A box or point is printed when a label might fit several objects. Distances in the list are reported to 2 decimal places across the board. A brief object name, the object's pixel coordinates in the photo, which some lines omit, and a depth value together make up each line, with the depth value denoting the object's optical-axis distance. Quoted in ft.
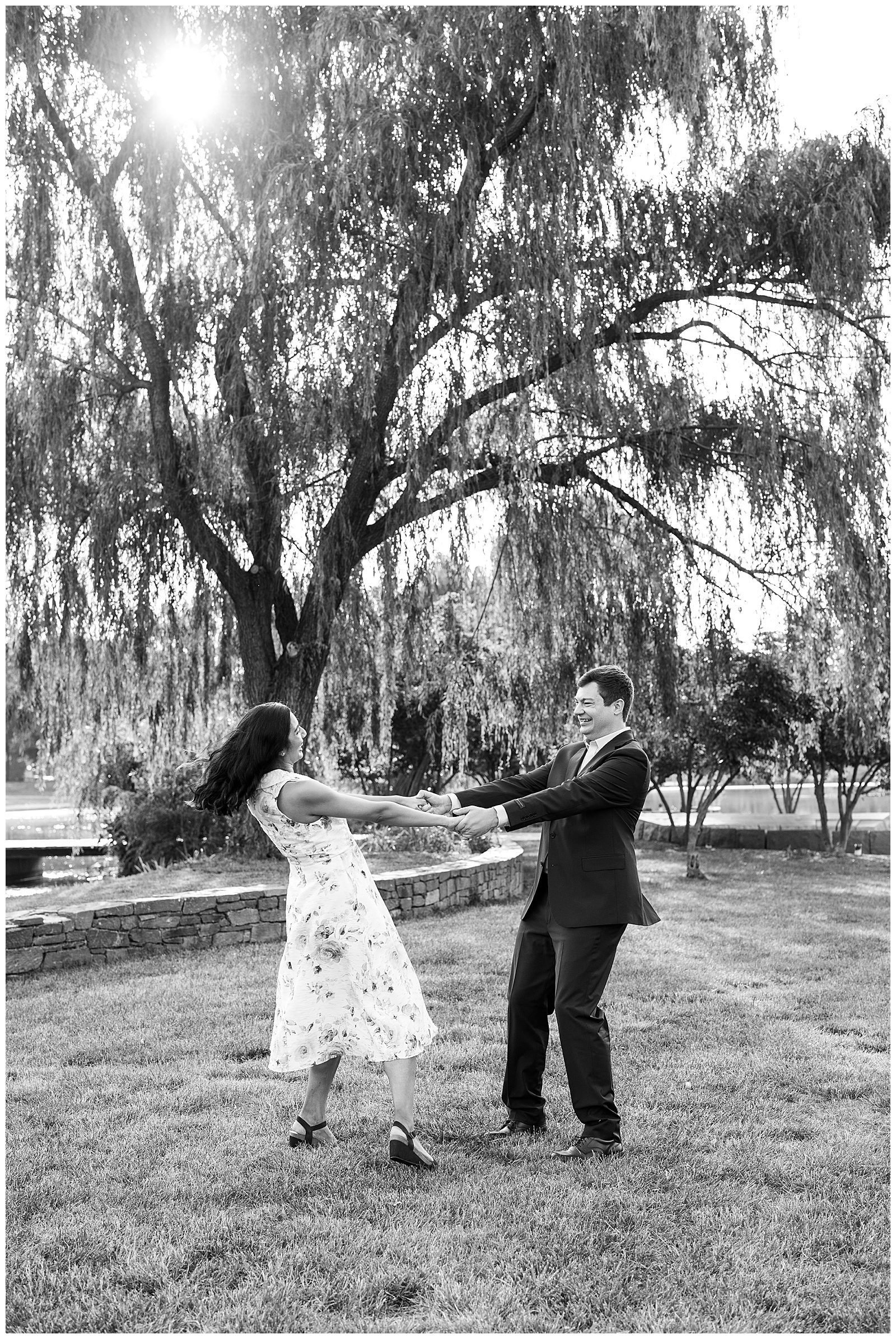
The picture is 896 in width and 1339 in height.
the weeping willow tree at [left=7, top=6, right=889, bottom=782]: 28.48
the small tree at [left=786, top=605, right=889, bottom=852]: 31.91
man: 13.01
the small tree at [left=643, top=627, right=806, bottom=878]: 50.37
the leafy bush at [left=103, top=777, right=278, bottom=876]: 44.27
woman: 13.25
